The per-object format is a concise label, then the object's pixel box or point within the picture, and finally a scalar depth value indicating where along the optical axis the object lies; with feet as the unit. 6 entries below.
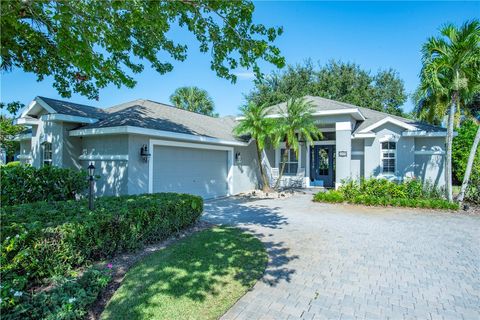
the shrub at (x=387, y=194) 36.97
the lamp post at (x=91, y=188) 19.28
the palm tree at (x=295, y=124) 44.68
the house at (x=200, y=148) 34.96
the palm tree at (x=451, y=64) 33.44
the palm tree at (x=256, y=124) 44.68
